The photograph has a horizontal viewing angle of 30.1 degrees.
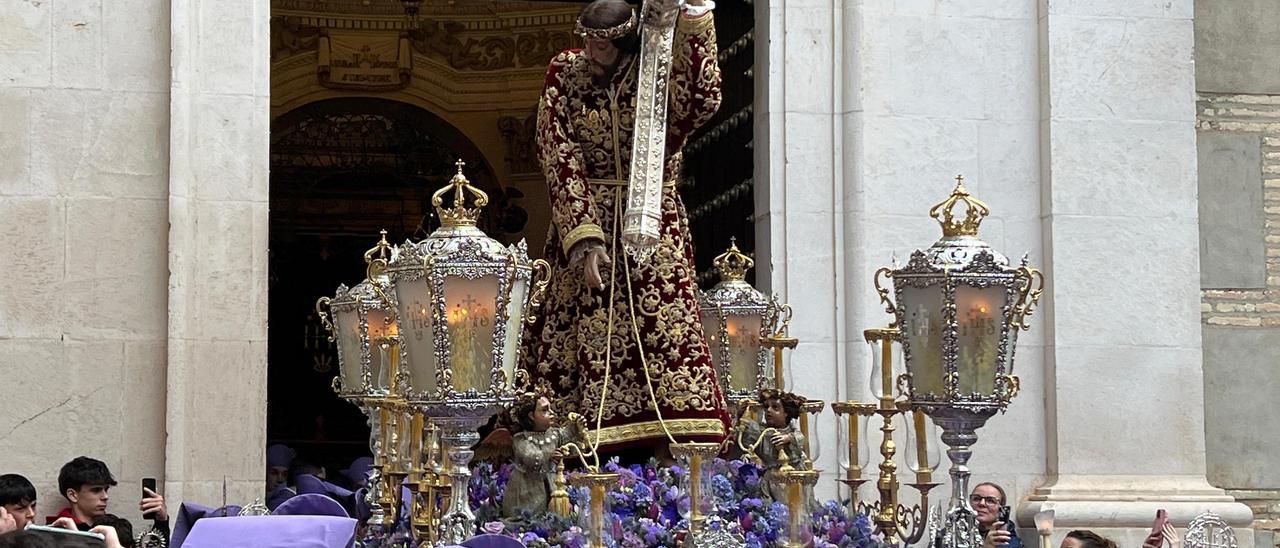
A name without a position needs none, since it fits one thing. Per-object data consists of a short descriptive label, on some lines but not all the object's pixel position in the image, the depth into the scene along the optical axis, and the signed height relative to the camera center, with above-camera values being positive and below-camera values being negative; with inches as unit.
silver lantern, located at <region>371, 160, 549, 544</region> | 287.7 +3.3
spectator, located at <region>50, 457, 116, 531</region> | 339.9 -17.2
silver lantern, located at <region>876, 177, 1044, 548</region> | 308.2 +3.9
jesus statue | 327.3 +14.6
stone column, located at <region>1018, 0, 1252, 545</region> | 390.6 +16.8
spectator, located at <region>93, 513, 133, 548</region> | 330.0 -22.4
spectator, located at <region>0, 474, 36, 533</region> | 309.0 -17.2
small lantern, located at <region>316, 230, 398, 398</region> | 333.7 +4.6
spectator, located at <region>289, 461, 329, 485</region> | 423.5 -18.9
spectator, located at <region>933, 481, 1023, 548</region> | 329.7 -20.3
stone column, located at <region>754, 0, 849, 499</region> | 387.5 +29.4
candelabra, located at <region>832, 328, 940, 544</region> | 316.2 -11.6
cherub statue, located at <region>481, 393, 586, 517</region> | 310.0 -11.8
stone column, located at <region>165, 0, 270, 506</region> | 364.5 +17.8
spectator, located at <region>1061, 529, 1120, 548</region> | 287.7 -21.3
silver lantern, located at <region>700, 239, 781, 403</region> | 362.6 +4.9
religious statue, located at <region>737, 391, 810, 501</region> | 315.3 -9.5
